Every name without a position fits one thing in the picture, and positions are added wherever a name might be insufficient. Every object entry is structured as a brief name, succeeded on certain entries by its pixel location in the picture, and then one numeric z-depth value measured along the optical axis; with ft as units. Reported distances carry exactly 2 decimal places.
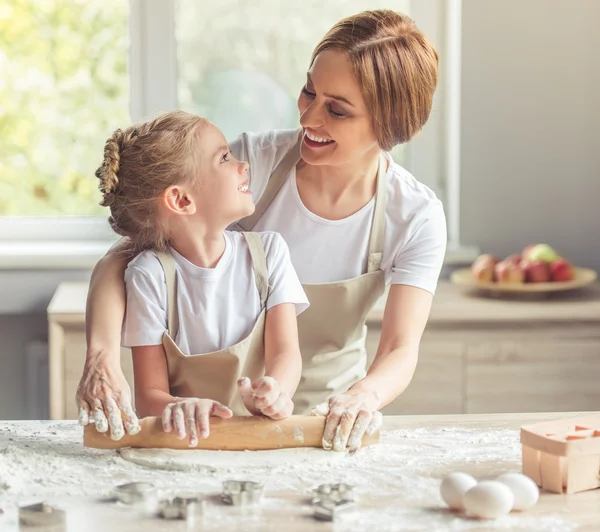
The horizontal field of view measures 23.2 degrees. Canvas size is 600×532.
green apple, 11.08
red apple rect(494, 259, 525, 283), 10.90
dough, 6.30
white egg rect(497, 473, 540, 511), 5.84
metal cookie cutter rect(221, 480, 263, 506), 5.90
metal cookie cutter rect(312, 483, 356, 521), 5.79
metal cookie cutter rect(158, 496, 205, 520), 5.76
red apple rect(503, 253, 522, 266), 11.19
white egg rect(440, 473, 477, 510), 5.83
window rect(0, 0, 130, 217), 12.30
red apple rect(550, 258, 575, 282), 10.92
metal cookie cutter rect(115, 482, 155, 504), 5.93
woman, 6.96
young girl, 7.00
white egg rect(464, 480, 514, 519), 5.73
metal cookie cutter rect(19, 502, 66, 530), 5.72
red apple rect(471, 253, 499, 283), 11.06
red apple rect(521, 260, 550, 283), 10.92
